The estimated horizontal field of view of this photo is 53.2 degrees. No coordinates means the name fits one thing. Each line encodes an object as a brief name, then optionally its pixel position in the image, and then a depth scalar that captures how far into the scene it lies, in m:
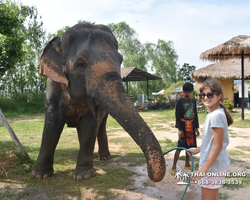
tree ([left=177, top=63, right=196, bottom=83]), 55.78
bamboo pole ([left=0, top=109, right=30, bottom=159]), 4.23
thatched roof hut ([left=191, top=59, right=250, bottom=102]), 17.48
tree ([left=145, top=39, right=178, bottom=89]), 33.78
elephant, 2.34
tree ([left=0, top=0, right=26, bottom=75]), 6.00
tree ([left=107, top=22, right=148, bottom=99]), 32.38
